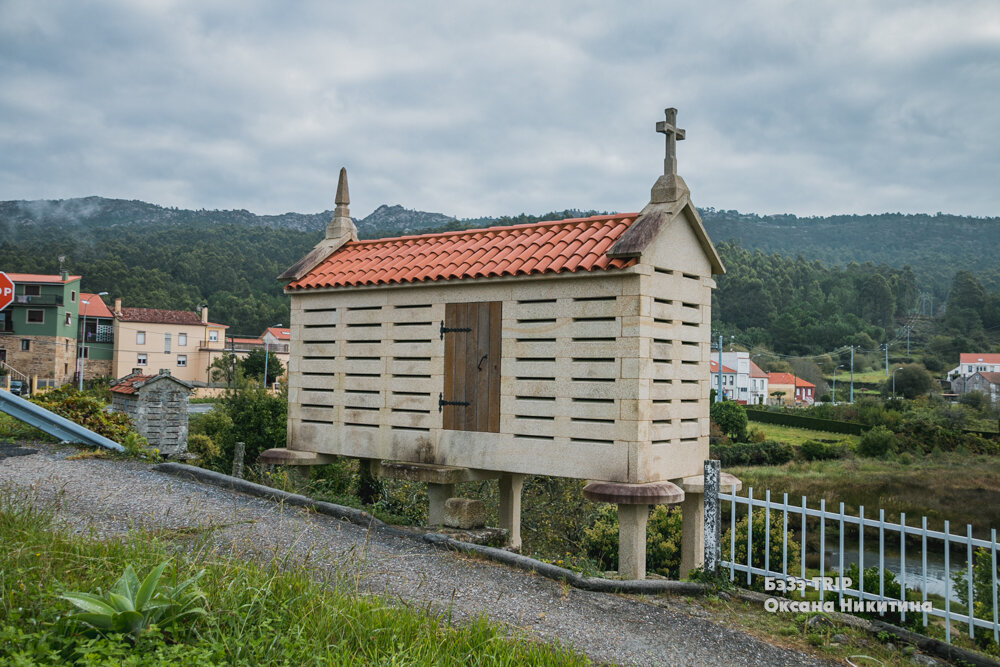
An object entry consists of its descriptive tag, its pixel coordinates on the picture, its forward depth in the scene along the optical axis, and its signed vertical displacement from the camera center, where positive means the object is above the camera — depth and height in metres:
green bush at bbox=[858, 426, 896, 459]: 43.56 -2.52
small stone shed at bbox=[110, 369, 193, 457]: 17.34 -0.74
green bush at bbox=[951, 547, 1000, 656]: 12.15 -3.07
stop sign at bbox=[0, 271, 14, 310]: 7.61 +0.82
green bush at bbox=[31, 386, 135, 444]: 13.32 -0.70
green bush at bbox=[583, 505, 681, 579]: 14.80 -3.00
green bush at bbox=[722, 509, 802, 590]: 13.74 -2.67
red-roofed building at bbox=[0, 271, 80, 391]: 58.88 +3.56
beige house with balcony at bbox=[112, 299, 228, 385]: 64.81 +3.09
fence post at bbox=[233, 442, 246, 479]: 15.98 -1.78
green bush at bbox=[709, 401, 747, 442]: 45.34 -1.42
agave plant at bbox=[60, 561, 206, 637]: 4.14 -1.26
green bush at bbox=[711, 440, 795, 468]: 41.06 -3.15
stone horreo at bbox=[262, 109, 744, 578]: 7.95 +0.33
